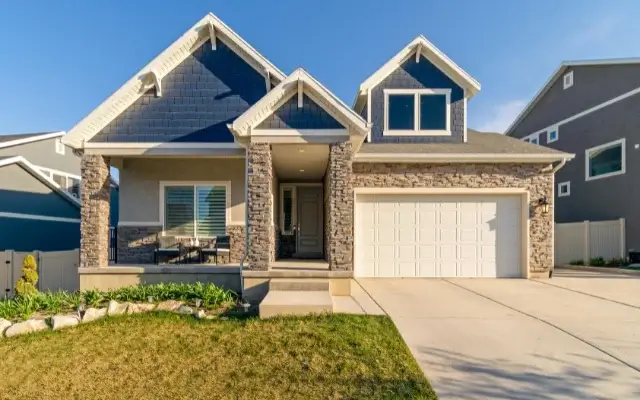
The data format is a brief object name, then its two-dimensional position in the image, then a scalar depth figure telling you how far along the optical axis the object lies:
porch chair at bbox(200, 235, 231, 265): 9.45
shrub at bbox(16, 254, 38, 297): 7.19
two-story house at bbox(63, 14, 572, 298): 7.32
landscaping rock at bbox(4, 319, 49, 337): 5.43
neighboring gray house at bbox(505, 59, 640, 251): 13.25
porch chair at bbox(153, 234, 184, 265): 9.51
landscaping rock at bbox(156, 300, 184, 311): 6.30
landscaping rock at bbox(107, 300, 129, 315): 6.07
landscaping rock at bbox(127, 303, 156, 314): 6.14
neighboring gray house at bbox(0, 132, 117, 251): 11.80
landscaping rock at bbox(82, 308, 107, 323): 5.81
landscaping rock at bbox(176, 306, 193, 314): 6.08
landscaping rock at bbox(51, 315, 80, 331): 5.58
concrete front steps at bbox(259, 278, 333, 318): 5.59
